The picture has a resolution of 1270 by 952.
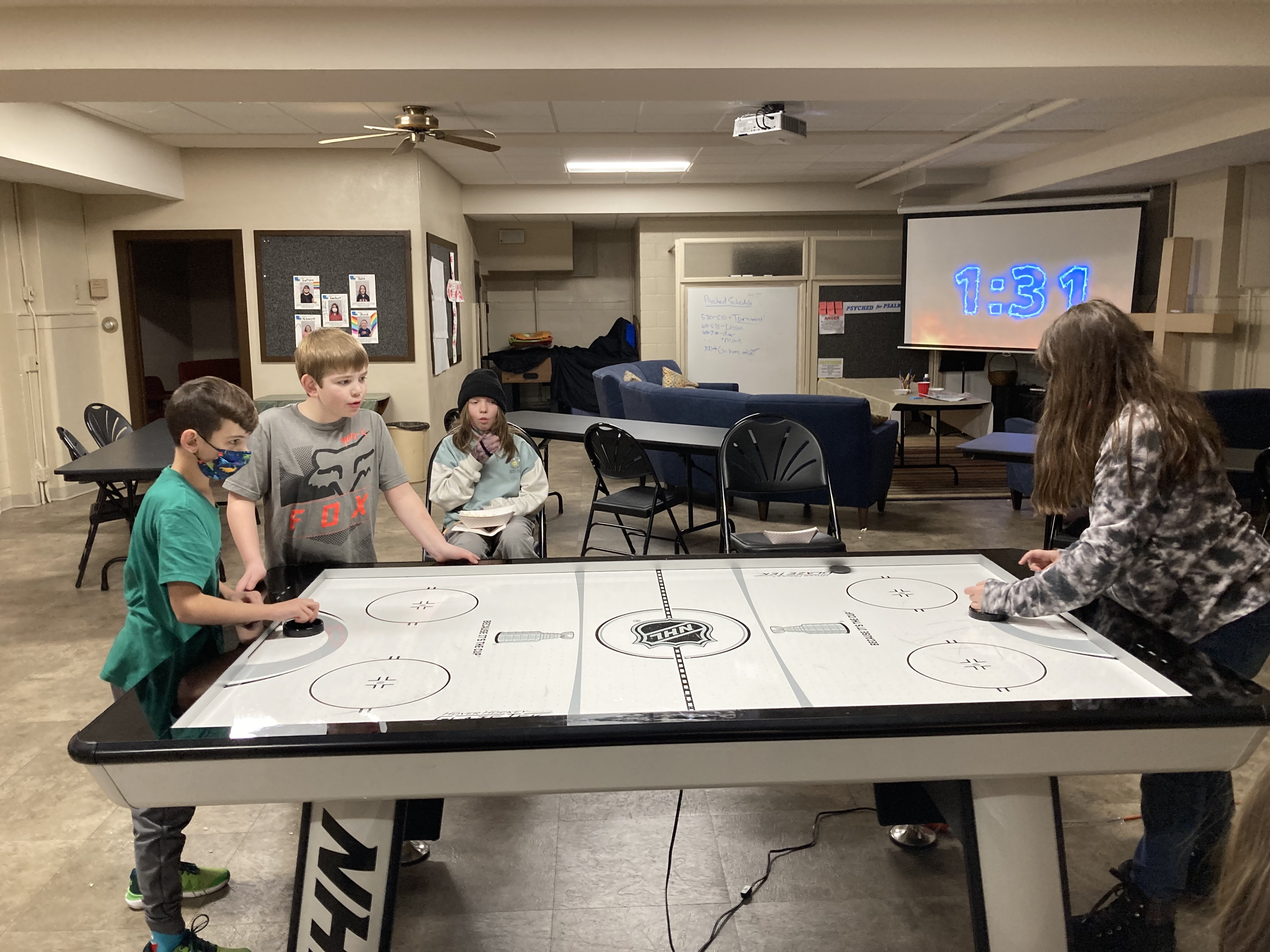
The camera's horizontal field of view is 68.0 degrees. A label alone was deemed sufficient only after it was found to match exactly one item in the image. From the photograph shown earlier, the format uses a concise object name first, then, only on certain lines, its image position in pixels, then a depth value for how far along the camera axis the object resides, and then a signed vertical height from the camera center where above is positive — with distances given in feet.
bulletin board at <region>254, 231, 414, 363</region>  23.00 +1.48
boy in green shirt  5.94 -1.68
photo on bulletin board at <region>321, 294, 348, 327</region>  23.29 +0.48
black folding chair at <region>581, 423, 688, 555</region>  15.07 -2.32
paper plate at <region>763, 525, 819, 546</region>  11.10 -2.47
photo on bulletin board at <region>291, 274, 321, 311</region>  23.13 +0.92
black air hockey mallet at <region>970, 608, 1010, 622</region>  6.43 -1.97
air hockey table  4.70 -2.02
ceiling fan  17.95 +3.81
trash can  22.74 -2.77
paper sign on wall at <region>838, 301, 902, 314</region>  32.17 +0.69
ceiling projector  17.65 +3.79
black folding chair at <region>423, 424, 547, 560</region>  12.05 -2.55
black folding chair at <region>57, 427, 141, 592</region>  15.61 -3.01
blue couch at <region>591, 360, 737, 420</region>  24.79 -1.43
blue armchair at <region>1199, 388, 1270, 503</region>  17.74 -1.68
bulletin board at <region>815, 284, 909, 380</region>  32.19 -0.36
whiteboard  31.99 -0.26
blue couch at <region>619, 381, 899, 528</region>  18.02 -1.93
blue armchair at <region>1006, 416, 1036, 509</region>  19.10 -3.04
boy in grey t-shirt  7.90 -1.25
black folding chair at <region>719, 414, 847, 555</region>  13.29 -1.89
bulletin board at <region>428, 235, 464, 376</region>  24.67 +0.53
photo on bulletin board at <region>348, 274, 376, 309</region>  23.24 +0.96
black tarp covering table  34.96 -1.36
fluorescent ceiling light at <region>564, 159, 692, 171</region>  25.88 +4.45
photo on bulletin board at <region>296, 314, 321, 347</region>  23.26 +0.18
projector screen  25.40 +1.59
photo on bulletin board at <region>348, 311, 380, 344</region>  23.45 +0.08
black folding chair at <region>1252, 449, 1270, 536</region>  14.08 -2.14
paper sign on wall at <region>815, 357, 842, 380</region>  32.50 -1.34
